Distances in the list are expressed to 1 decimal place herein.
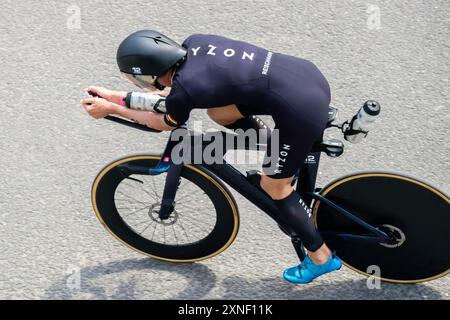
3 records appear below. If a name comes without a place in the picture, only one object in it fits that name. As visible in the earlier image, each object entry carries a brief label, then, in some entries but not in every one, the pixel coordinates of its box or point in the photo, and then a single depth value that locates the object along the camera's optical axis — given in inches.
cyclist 287.6
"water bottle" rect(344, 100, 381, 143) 298.2
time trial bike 326.6
